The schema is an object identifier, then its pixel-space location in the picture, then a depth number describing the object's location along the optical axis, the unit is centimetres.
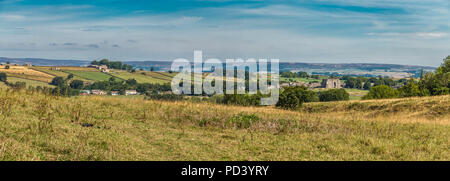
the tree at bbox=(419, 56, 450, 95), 6631
